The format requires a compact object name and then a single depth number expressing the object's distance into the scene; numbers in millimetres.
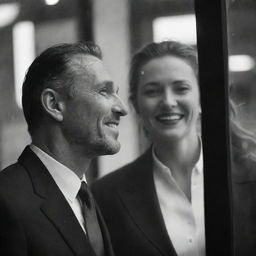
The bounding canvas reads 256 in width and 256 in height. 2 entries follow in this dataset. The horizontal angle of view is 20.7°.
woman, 1524
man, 1396
